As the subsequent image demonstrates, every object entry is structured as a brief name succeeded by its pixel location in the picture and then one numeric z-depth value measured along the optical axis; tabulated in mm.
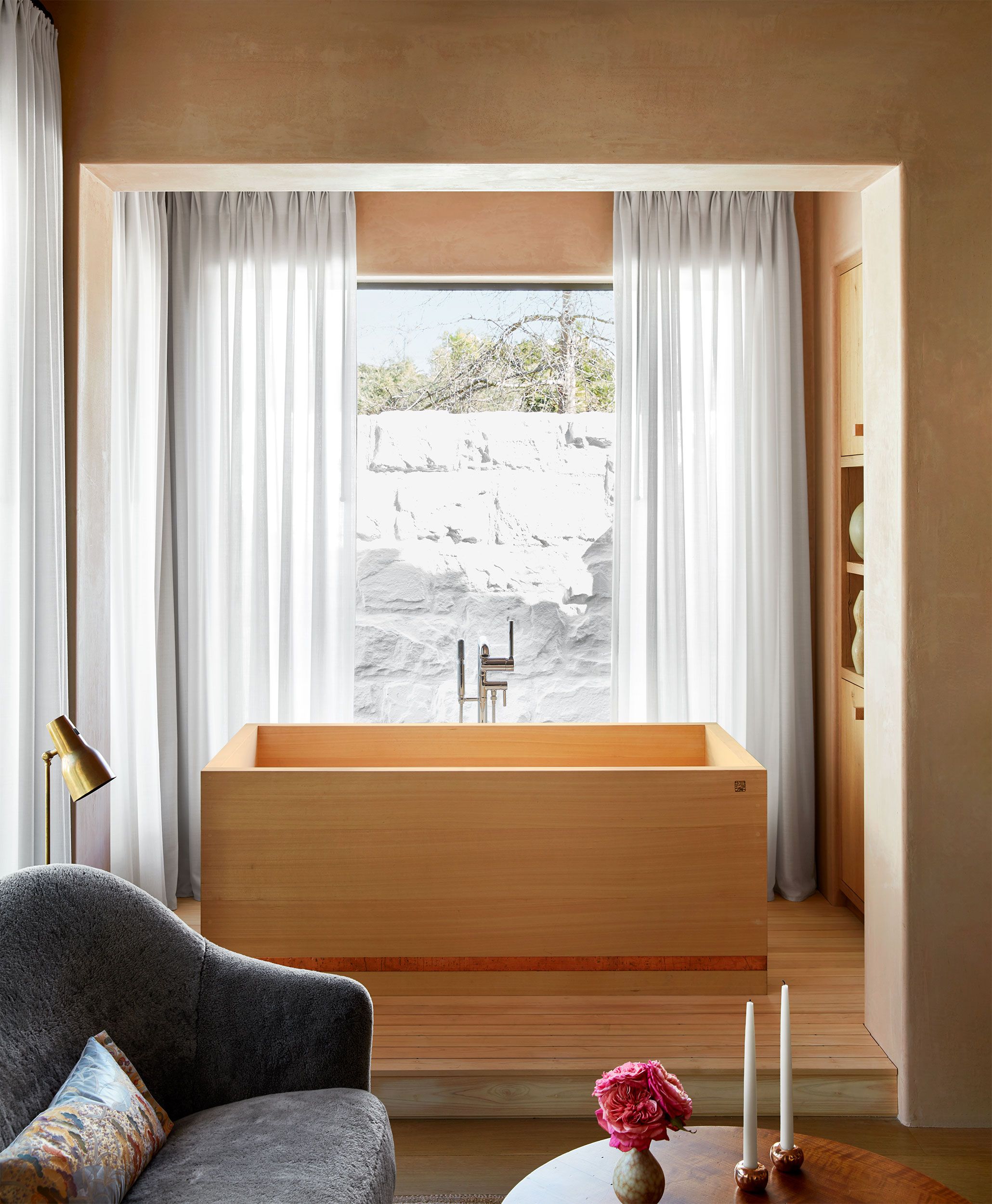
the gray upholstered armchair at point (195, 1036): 1753
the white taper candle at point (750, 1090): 1486
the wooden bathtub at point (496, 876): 2980
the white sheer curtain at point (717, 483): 3902
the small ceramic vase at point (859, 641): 3586
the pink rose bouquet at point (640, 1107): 1452
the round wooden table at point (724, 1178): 1562
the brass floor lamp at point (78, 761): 2051
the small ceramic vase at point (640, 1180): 1495
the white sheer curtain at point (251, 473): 3877
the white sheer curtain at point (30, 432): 2340
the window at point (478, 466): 4094
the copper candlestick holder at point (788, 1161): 1608
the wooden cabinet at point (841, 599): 3652
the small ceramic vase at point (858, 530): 3561
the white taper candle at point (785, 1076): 1508
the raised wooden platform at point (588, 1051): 2617
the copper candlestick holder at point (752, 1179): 1556
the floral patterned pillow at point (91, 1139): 1542
